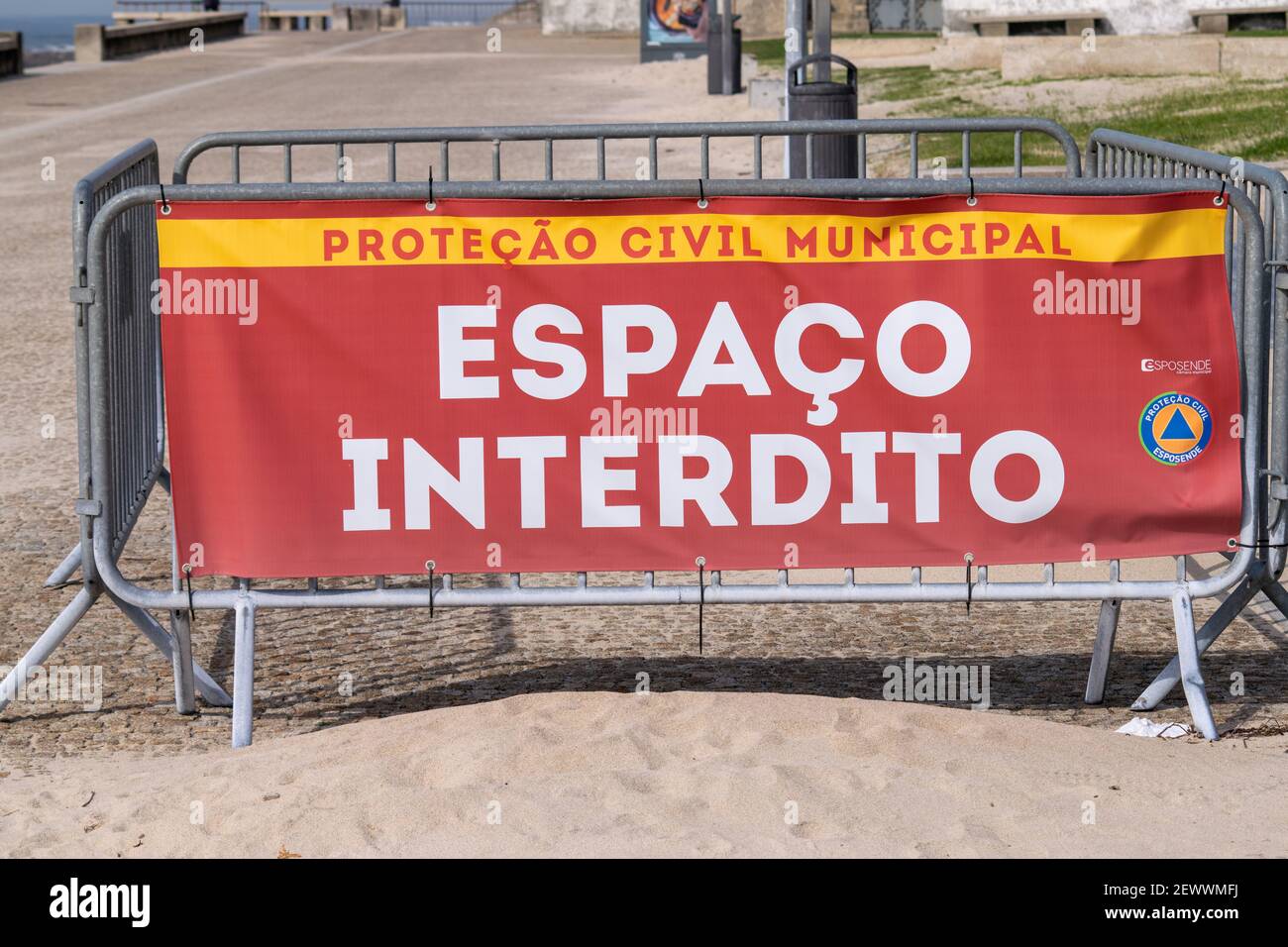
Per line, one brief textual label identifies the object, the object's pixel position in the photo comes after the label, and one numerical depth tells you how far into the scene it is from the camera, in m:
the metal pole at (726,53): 30.41
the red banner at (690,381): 5.09
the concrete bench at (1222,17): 28.77
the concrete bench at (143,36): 47.28
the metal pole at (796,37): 14.00
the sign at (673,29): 42.47
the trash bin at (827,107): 12.13
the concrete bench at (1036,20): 30.47
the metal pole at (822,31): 13.55
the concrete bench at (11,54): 39.19
